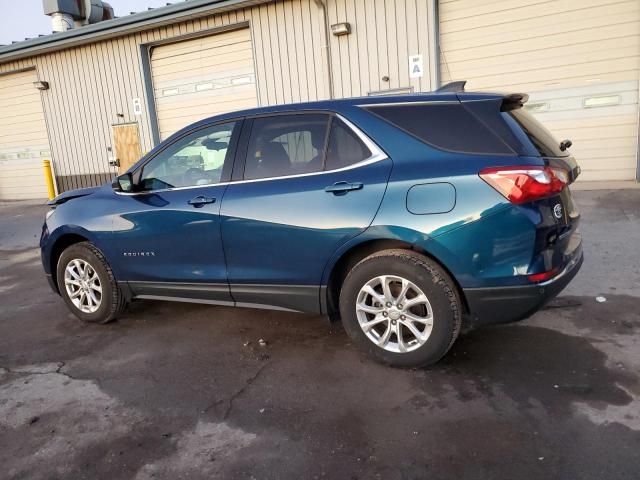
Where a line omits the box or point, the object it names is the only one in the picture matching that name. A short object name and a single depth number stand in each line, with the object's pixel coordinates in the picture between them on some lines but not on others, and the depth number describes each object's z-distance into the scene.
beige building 9.07
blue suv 3.08
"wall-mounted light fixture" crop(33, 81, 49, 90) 14.04
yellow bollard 14.24
